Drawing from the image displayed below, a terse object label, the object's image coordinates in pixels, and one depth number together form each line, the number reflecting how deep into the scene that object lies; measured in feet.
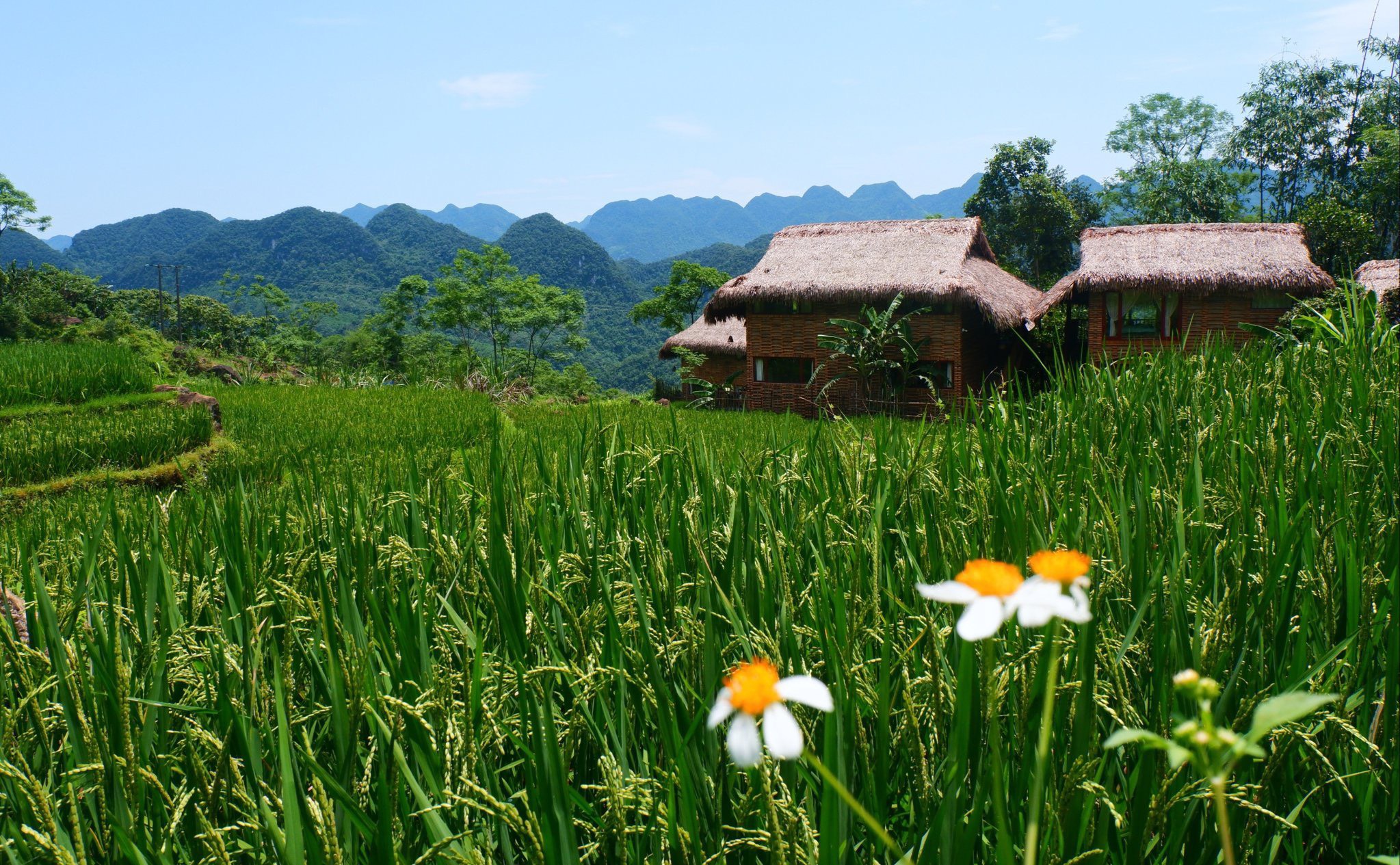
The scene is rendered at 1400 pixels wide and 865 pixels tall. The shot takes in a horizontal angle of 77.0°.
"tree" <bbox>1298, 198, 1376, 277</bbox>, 80.38
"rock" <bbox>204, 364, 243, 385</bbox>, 52.90
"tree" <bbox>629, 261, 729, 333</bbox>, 111.65
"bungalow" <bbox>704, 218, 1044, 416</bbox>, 55.72
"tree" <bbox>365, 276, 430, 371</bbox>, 114.52
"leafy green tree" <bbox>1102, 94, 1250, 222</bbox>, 99.81
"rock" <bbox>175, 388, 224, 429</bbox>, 27.22
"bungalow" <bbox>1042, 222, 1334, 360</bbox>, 53.83
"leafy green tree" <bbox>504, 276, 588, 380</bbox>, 119.03
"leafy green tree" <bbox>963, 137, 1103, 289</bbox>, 96.02
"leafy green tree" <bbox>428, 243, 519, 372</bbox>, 113.91
